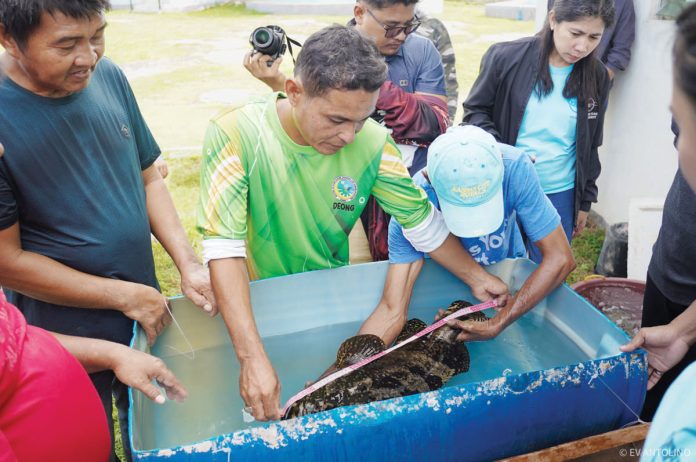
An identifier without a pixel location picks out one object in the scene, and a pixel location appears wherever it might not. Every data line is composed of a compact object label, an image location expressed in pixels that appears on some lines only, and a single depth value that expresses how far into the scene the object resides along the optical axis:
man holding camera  3.04
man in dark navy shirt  1.86
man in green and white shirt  2.03
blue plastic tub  1.69
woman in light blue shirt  3.39
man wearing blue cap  2.28
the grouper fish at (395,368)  2.16
